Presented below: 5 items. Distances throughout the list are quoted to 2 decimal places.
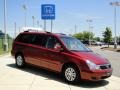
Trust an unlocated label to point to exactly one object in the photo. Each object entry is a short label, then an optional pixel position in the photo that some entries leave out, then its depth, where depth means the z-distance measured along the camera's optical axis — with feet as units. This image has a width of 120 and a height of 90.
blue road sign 38.04
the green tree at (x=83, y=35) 201.27
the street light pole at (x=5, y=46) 45.34
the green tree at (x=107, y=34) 132.06
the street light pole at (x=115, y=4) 91.83
